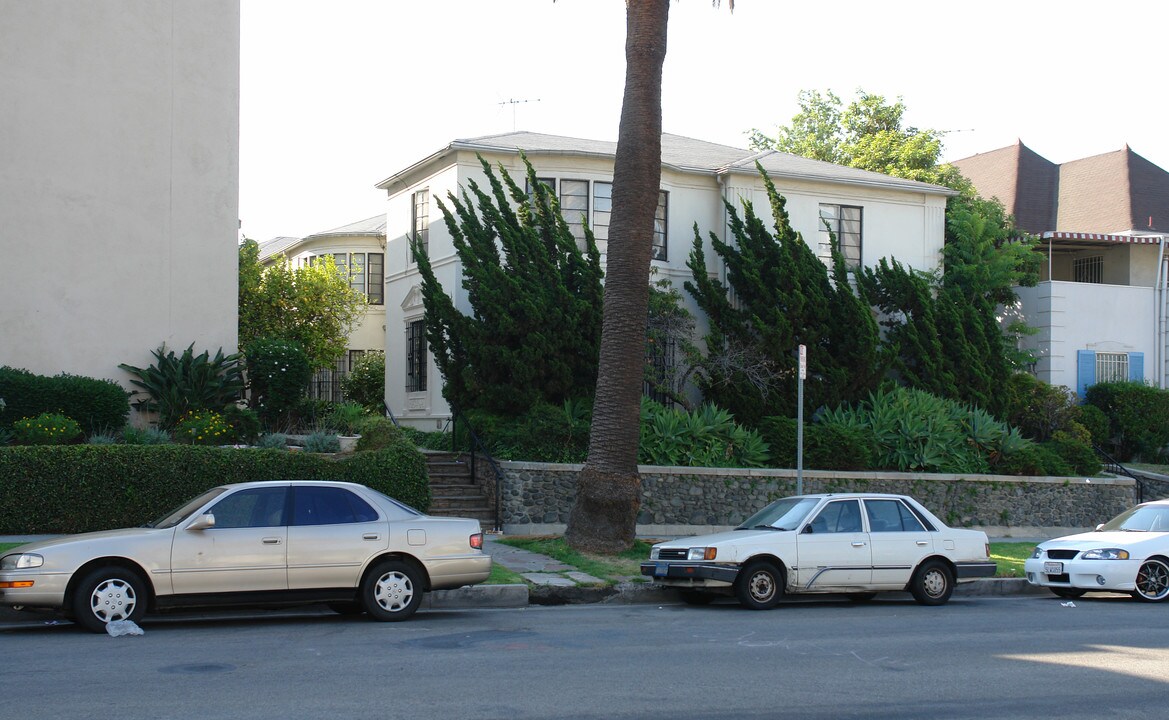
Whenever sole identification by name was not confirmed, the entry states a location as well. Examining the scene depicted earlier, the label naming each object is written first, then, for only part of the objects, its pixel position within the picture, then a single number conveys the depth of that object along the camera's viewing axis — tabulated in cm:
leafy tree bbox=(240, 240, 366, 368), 2928
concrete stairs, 2038
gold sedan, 1078
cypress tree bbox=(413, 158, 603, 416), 2247
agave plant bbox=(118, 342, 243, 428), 2131
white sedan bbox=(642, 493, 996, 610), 1350
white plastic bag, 1073
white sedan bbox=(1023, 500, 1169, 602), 1473
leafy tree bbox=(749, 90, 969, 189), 3956
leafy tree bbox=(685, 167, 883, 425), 2484
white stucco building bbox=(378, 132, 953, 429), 2588
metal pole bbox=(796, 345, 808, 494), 1681
